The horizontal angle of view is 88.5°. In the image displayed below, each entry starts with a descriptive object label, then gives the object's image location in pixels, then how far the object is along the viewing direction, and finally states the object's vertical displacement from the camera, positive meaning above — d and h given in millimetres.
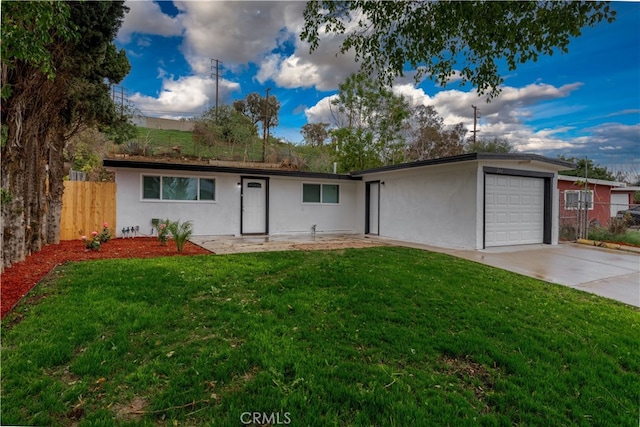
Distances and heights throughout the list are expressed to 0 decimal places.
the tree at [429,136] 24031 +5529
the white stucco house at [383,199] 9312 +314
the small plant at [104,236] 7928 -746
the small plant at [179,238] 7344 -710
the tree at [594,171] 24684 +3148
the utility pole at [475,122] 23950 +6526
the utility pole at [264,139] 19925 +4285
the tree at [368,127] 20016 +5064
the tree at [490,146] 24719 +5033
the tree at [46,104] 3301 +1776
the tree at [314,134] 25812 +6060
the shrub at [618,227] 10969 -506
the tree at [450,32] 3539 +2152
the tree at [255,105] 28170 +9169
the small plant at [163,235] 8031 -716
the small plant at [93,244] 7105 -844
